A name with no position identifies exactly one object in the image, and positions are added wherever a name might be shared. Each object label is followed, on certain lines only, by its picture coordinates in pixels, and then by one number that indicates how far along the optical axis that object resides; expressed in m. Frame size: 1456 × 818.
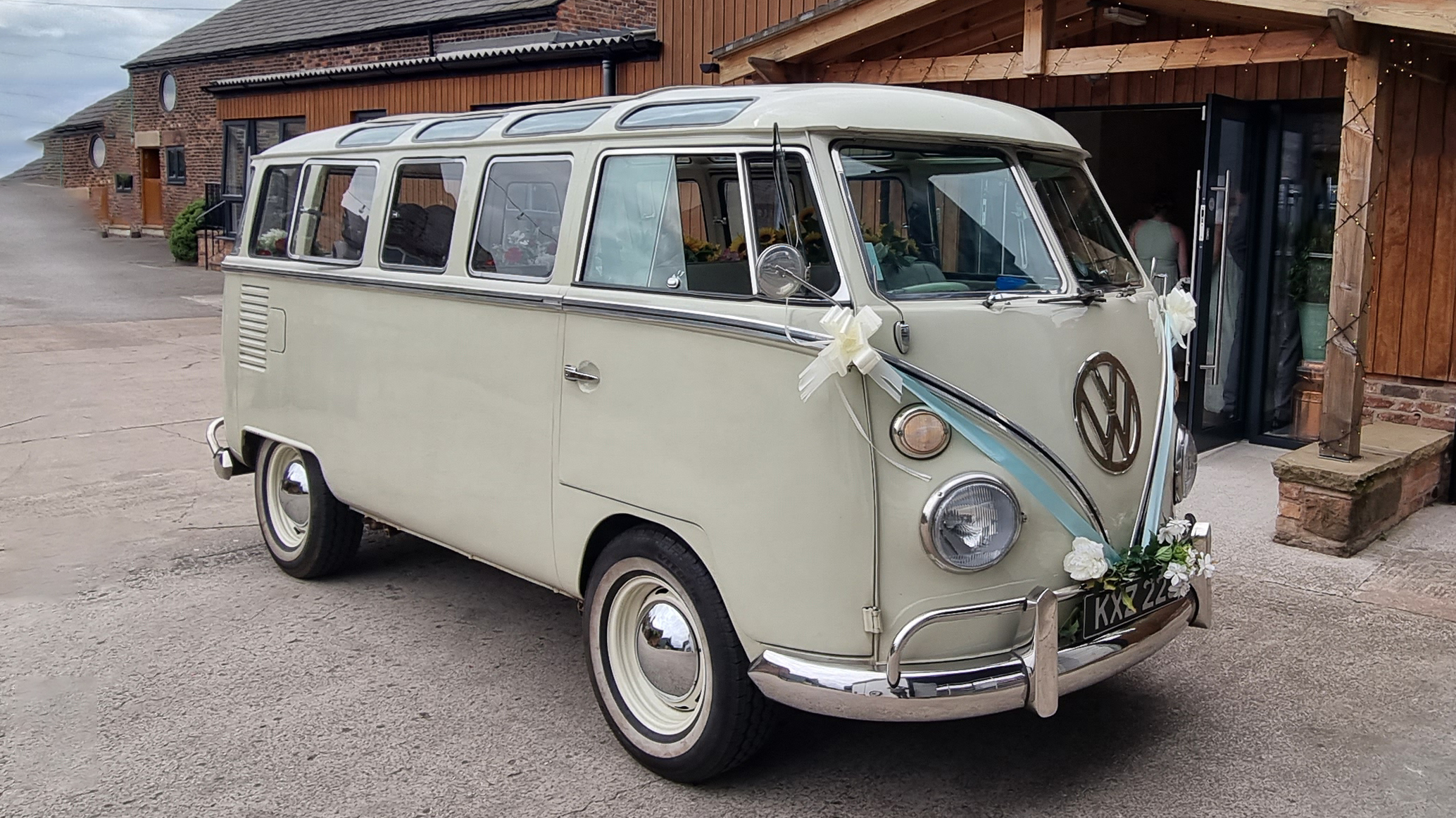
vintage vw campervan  3.55
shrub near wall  24.39
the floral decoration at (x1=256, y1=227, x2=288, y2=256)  6.19
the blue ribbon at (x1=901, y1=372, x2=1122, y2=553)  3.56
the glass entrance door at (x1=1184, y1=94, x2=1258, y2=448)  8.46
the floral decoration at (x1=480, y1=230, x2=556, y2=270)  4.55
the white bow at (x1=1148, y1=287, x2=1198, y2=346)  4.62
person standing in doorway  9.59
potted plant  8.96
